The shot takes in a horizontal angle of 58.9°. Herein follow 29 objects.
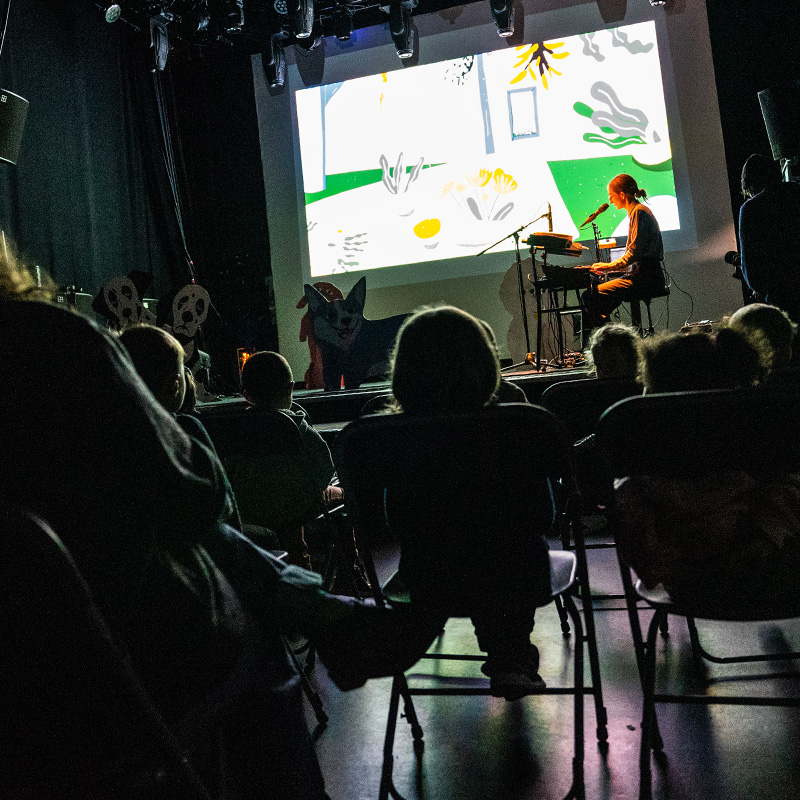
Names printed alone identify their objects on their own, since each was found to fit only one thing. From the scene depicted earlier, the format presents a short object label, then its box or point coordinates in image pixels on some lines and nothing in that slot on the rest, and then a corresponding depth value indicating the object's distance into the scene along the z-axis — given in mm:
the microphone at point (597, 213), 5893
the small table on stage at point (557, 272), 5426
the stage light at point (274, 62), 7020
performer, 5348
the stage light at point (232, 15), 6270
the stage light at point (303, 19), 6102
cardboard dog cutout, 5160
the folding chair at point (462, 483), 1411
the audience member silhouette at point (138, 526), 877
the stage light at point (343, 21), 6641
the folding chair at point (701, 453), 1333
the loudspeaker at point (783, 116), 4918
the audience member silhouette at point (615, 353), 2713
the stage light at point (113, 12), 6051
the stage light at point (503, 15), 6078
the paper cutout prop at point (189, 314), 5582
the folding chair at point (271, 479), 1993
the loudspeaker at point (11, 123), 4914
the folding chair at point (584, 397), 2363
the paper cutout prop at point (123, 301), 5027
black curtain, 5973
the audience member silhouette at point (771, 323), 2439
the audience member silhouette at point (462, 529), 1546
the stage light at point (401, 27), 6500
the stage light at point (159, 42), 6538
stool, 5535
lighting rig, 6176
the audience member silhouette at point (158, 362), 1665
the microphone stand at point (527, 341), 5820
